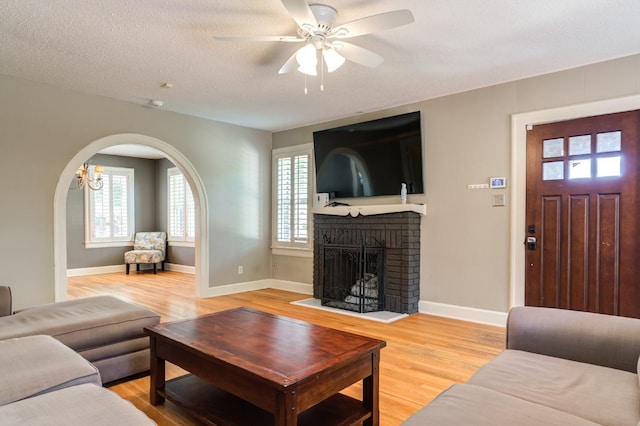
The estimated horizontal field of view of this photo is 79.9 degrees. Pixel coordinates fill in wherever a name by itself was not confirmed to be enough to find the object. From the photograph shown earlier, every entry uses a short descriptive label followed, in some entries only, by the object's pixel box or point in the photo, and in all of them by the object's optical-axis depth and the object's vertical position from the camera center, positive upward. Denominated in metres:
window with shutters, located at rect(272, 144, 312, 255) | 5.90 +0.19
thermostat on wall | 4.00 +0.27
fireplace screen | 4.64 -0.88
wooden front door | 3.30 -0.07
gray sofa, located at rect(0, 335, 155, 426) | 1.26 -0.68
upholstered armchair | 7.84 -0.88
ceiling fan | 2.24 +1.14
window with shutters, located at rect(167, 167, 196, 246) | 8.08 -0.05
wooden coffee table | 1.65 -0.77
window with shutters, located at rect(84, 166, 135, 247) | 7.91 -0.04
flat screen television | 4.64 +0.67
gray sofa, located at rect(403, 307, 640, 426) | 1.27 -0.70
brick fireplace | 4.46 -0.40
